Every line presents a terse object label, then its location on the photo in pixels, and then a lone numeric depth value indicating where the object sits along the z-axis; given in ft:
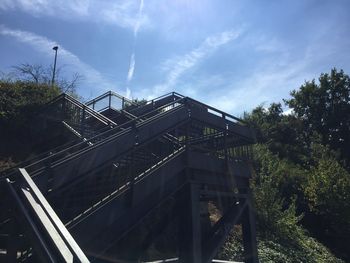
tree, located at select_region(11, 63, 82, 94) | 76.06
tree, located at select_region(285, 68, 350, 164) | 148.36
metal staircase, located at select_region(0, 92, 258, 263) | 16.22
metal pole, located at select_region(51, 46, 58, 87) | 75.75
